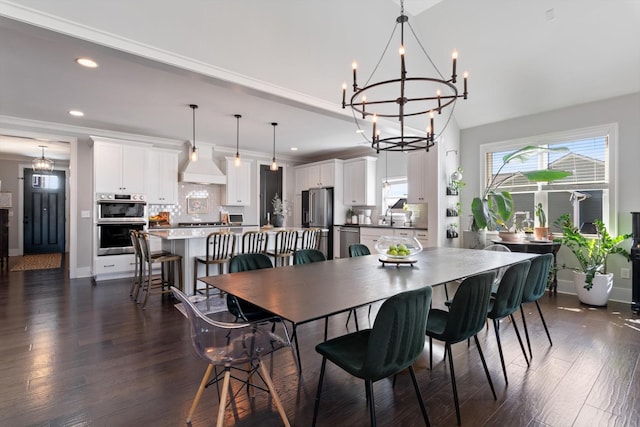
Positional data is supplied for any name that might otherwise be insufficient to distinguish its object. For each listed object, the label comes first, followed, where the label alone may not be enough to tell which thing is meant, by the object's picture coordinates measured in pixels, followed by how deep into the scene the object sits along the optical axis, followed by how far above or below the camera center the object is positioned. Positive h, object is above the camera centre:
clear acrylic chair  1.64 -0.74
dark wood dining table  1.57 -0.44
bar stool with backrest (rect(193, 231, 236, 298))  3.96 -0.46
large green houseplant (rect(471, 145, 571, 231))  4.50 +0.25
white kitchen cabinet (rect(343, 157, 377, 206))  7.06 +0.71
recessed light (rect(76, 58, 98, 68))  3.16 +1.50
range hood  6.45 +0.87
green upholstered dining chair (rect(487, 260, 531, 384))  2.24 -0.57
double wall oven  5.47 -0.11
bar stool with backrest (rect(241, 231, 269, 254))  4.28 -0.38
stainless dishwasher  6.97 -0.53
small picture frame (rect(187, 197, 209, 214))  6.88 +0.18
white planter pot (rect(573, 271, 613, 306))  3.97 -0.95
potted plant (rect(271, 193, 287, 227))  7.96 +0.08
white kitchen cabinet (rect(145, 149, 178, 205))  6.10 +0.70
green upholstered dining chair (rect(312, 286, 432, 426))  1.47 -0.63
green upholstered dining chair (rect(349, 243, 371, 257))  3.57 -0.42
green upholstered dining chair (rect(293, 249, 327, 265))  3.09 -0.42
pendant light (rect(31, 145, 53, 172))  7.12 +1.10
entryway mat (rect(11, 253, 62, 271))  6.52 -1.07
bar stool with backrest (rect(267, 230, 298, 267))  4.56 -0.47
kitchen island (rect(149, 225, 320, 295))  4.06 -0.46
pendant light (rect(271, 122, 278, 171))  5.27 +1.50
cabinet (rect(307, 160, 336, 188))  7.52 +0.93
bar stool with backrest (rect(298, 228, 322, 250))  4.86 -0.37
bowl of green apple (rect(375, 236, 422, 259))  2.74 -0.30
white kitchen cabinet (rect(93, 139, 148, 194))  5.51 +0.82
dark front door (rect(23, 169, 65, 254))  8.46 +0.04
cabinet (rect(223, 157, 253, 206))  7.19 +0.68
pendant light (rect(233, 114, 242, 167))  4.99 +1.50
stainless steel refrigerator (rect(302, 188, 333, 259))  7.50 +0.00
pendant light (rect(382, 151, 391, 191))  6.96 +0.89
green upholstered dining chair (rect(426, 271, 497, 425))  1.88 -0.61
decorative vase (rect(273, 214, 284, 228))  7.92 -0.17
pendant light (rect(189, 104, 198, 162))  4.49 +1.50
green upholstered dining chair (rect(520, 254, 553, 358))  2.66 -0.56
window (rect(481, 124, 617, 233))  4.32 +0.49
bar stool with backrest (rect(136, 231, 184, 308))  3.96 -0.68
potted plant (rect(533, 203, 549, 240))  4.70 -0.21
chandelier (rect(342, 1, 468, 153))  2.66 +1.62
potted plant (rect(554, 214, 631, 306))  3.97 -0.59
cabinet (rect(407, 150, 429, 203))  5.50 +0.63
